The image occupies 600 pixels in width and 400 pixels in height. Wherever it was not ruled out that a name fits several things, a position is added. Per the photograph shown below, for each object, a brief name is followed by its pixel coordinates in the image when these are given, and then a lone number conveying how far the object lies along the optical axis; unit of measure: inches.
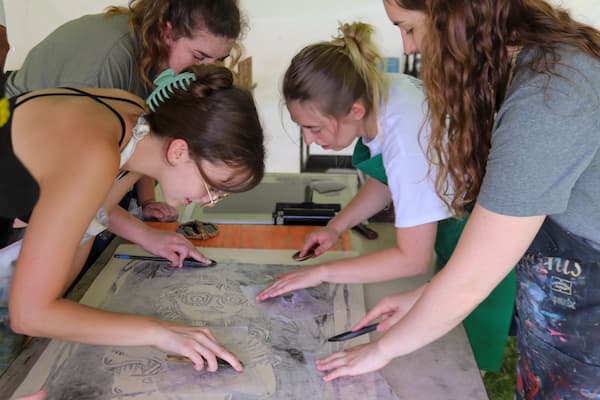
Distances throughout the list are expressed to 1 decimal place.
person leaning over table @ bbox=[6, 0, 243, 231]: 60.9
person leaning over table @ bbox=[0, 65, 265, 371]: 35.7
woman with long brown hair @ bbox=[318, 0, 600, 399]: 29.6
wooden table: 37.6
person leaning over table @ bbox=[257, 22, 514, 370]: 47.0
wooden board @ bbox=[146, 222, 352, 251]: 59.6
